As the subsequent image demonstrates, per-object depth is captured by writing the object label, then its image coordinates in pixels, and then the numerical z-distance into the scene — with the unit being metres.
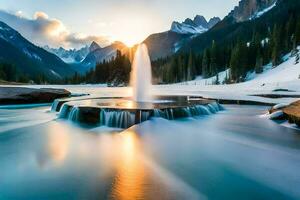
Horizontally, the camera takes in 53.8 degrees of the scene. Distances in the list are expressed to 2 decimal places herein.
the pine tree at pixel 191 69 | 112.30
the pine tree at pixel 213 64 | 105.94
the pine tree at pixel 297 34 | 87.57
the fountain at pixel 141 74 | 31.50
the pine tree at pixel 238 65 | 87.81
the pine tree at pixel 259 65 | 86.74
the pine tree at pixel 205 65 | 108.80
